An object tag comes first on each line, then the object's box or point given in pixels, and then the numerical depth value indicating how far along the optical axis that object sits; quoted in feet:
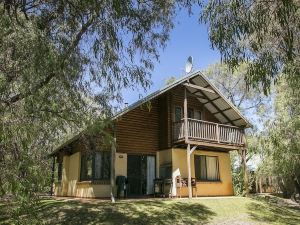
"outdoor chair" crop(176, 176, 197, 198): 39.98
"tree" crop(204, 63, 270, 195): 70.96
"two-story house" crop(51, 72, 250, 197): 38.85
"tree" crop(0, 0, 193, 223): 15.02
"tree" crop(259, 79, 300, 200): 34.61
